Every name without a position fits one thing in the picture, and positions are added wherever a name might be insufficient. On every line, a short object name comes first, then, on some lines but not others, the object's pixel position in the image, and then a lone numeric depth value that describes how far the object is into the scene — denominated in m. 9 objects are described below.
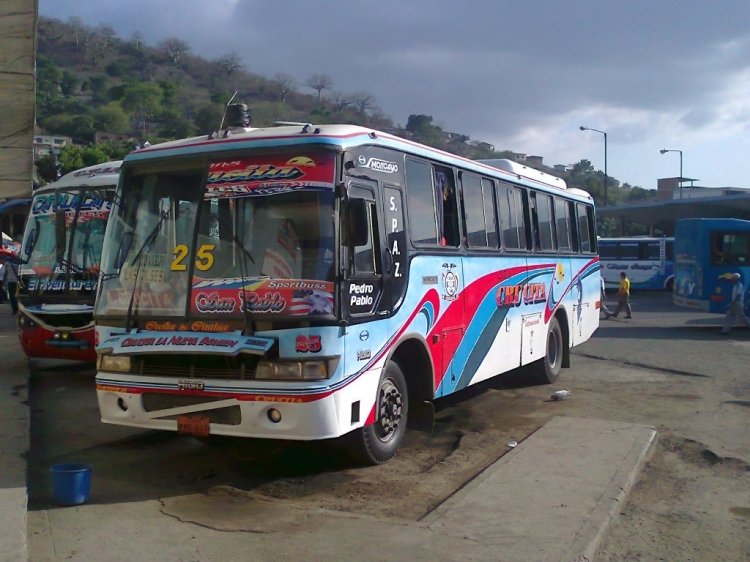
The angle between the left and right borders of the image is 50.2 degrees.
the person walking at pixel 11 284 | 22.09
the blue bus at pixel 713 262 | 22.69
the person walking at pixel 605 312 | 25.52
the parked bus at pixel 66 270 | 11.52
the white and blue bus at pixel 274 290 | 6.35
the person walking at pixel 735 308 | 20.75
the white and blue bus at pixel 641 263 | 40.16
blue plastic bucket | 6.26
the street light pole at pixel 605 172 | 51.77
